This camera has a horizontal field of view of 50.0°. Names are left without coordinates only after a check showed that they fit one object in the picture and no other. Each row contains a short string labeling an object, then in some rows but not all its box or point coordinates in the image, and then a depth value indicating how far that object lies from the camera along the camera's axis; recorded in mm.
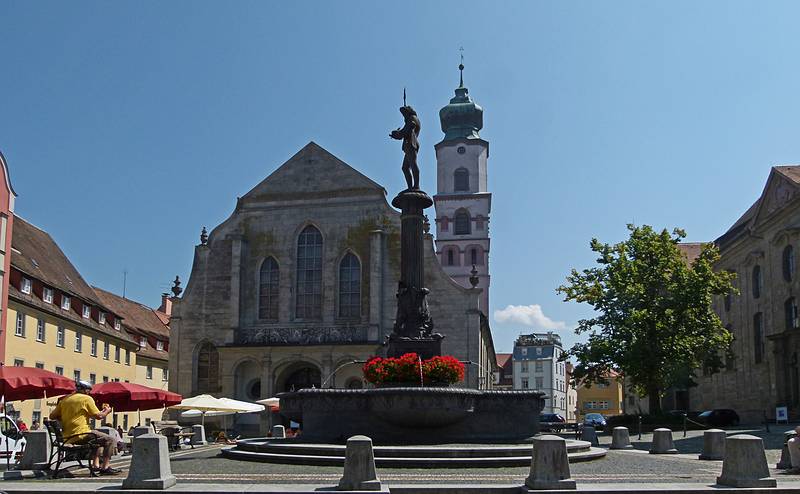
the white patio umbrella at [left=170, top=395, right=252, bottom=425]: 28000
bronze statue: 22266
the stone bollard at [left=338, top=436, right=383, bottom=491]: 10820
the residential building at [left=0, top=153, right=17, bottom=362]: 35088
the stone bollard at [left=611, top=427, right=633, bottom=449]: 24250
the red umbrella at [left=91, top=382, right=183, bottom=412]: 23362
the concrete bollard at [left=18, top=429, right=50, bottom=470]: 14484
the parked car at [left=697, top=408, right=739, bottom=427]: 41281
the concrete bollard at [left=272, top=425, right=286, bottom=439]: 26181
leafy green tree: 37312
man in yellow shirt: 13406
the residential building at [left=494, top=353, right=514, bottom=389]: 126762
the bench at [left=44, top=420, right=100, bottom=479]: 13242
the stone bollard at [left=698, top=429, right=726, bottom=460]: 18312
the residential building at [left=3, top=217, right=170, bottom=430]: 37250
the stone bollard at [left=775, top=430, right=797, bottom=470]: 15683
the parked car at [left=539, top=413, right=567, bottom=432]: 30525
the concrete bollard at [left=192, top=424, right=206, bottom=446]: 30734
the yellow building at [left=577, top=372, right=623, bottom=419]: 115938
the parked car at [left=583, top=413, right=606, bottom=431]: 48938
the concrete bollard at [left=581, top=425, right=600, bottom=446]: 24203
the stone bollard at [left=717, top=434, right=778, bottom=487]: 11422
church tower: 77938
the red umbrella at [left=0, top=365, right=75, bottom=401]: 16109
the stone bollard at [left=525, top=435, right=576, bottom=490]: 10922
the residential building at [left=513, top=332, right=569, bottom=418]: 118812
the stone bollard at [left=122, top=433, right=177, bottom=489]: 11070
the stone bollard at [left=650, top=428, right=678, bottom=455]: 22188
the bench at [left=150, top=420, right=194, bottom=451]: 25134
